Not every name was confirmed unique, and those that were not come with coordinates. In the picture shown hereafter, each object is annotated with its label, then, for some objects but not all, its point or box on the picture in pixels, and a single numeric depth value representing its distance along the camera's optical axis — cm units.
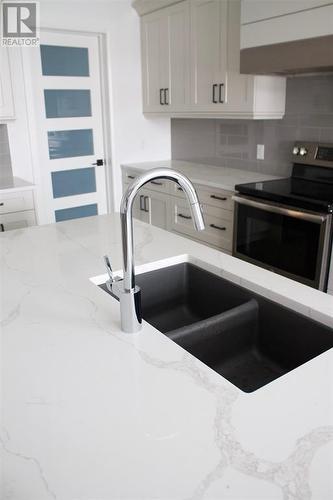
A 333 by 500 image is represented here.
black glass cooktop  237
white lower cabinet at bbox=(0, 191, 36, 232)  317
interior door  359
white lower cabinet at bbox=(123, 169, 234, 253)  312
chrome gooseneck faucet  95
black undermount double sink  121
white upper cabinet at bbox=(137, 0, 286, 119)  304
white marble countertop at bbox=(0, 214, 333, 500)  66
